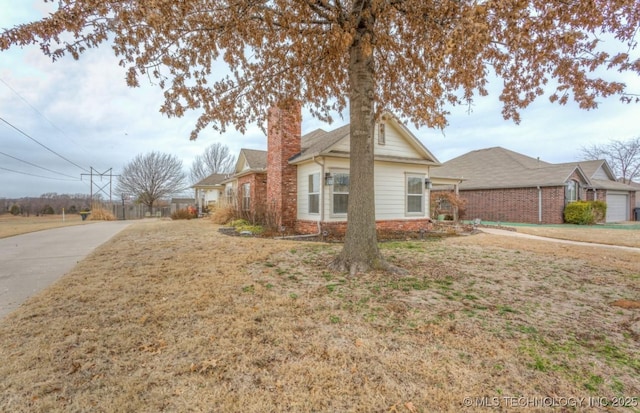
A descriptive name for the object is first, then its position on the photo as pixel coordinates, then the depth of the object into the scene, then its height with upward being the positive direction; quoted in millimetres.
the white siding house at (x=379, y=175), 10148 +1212
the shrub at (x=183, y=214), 20417 -377
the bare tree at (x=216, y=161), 40188 +6658
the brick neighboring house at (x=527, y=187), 16938 +1171
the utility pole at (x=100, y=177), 33312 +3601
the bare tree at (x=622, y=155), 30234 +5408
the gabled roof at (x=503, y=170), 17328 +2403
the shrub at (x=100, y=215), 21734 -425
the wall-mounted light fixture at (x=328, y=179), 9914 +974
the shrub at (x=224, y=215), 14438 -332
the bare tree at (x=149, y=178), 32875 +3611
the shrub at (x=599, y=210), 17281 -303
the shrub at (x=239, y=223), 12512 -643
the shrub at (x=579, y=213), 16312 -439
